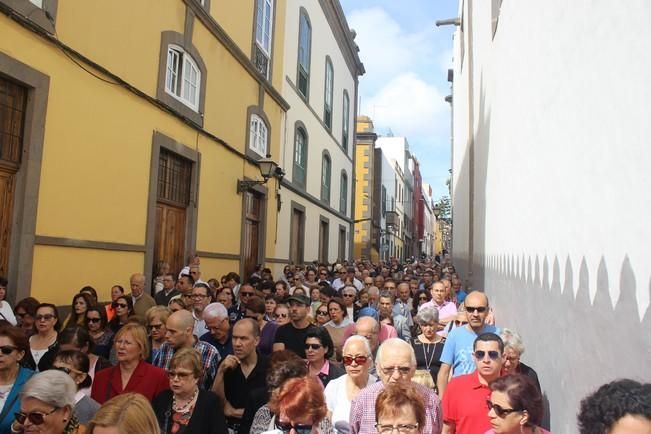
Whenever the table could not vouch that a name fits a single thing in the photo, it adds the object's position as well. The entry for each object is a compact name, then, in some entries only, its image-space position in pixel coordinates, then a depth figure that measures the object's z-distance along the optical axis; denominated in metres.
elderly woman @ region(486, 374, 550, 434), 2.87
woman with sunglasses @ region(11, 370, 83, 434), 2.86
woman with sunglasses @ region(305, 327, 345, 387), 4.43
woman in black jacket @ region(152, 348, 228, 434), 3.42
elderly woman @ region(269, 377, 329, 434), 2.98
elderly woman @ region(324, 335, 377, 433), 3.79
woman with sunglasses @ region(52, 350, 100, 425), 3.78
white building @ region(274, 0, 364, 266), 17.70
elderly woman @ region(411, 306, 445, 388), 5.45
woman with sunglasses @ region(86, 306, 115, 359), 5.47
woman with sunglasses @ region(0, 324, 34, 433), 3.46
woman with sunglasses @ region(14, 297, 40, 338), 5.73
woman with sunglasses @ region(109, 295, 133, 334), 6.30
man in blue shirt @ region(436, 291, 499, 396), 4.86
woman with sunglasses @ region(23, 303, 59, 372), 4.93
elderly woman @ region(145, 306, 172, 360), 5.01
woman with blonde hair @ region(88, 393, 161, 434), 2.55
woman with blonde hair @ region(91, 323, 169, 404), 3.96
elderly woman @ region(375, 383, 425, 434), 2.79
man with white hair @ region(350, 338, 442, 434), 3.31
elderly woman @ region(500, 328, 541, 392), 4.20
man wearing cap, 5.55
